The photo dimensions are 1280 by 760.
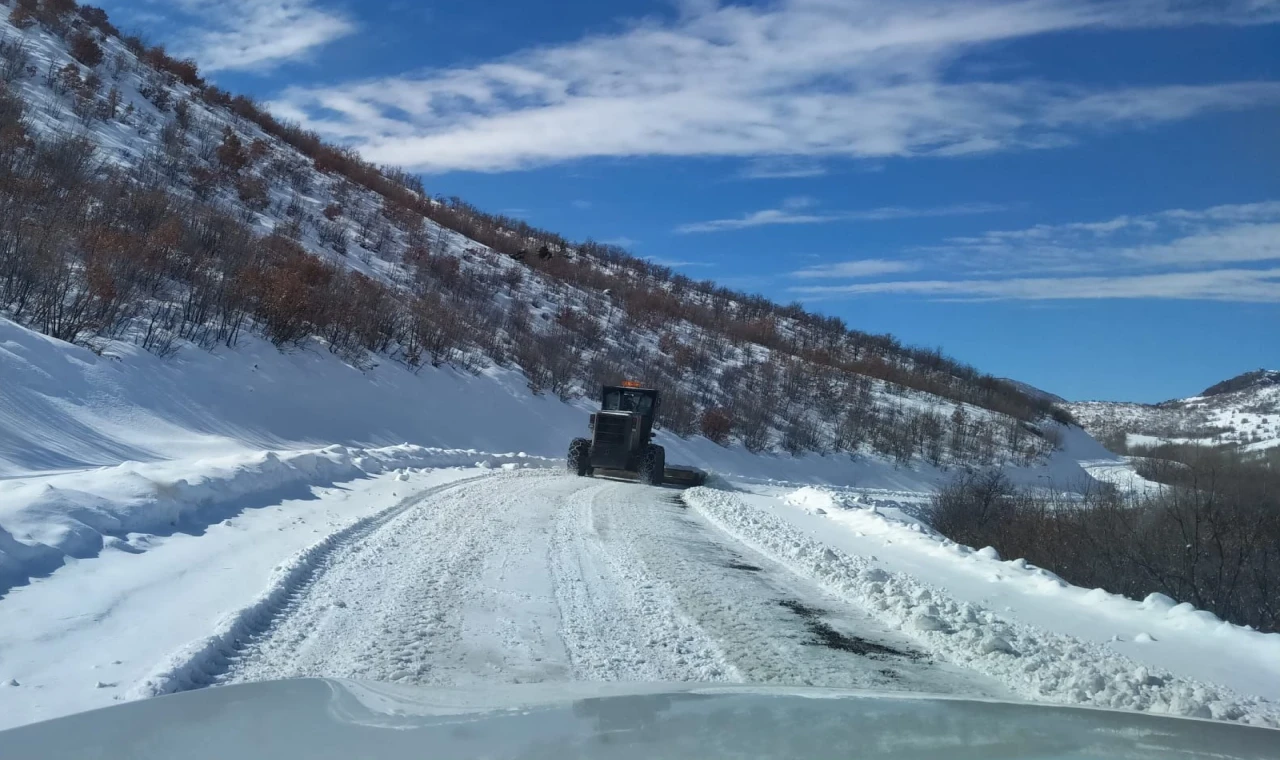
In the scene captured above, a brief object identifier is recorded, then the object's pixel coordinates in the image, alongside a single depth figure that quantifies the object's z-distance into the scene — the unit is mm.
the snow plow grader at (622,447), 26438
